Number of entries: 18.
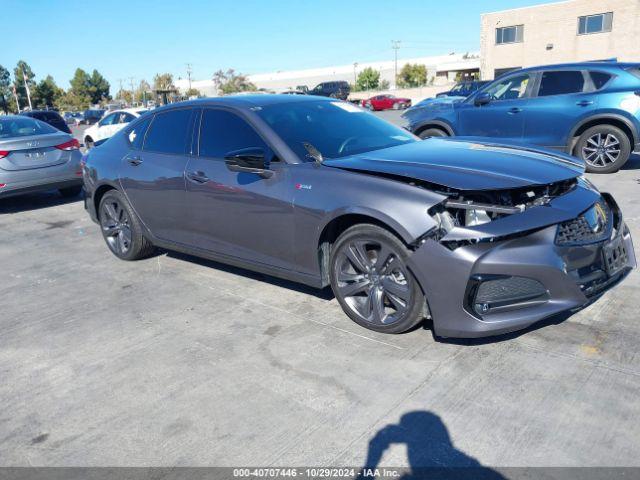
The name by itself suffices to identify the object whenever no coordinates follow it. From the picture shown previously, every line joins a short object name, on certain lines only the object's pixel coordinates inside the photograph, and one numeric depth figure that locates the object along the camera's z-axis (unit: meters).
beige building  37.09
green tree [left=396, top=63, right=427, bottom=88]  76.19
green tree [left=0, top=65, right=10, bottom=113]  83.69
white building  88.92
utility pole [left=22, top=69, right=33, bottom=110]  83.96
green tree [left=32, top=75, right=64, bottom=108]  92.60
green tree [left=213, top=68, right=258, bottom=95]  93.38
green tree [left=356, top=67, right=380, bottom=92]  81.44
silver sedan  8.31
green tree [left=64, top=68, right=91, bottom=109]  99.38
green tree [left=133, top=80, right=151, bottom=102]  110.90
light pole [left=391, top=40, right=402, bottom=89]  84.06
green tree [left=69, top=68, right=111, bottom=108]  100.42
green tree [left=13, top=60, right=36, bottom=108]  96.56
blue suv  8.22
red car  42.69
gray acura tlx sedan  3.19
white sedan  17.75
